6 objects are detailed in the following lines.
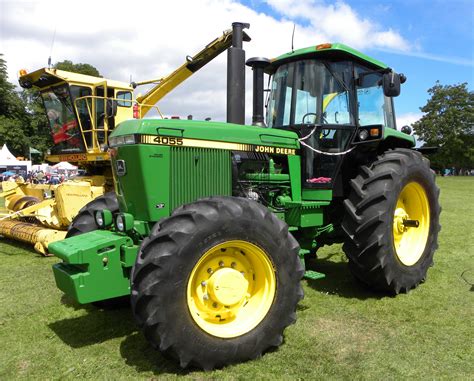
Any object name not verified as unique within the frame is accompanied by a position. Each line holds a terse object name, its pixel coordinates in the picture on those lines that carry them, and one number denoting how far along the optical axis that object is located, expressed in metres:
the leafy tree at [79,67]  45.16
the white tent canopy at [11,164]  29.62
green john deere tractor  3.16
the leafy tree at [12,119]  38.62
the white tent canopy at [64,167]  30.23
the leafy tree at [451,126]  65.31
